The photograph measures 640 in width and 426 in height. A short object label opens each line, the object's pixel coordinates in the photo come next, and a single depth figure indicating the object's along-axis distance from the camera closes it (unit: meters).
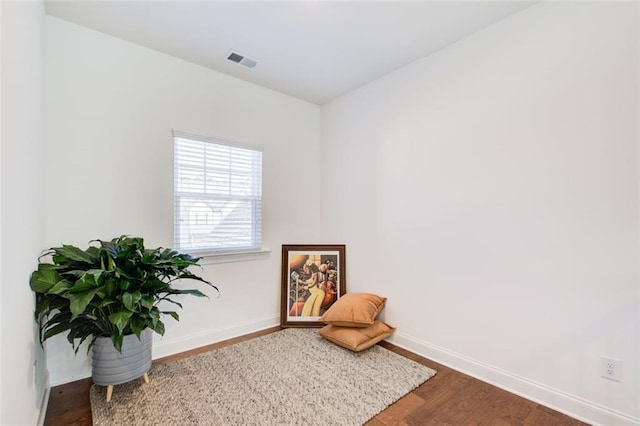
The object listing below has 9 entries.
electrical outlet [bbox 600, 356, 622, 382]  1.71
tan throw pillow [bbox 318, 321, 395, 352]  2.59
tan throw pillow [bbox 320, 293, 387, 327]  2.67
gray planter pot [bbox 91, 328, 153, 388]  1.91
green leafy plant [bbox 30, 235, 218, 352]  1.67
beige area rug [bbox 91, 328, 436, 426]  1.81
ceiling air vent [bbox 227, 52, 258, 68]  2.66
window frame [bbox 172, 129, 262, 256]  2.71
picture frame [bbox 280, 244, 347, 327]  3.26
